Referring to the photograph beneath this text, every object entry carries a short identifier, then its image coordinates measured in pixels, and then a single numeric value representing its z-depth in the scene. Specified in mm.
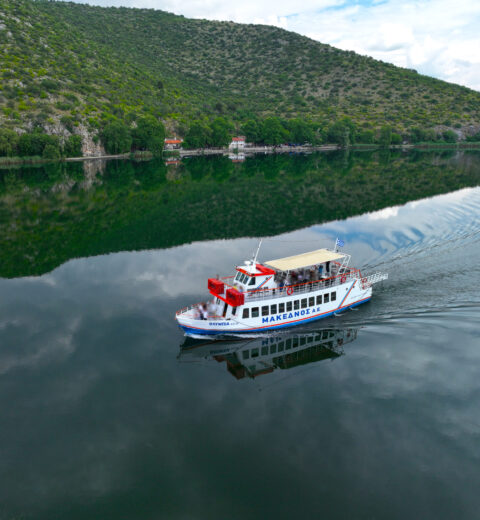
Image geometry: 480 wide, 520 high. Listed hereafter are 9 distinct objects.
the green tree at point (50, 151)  136750
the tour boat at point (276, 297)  35406
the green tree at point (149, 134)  158750
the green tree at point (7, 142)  127312
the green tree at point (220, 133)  182125
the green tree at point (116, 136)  151250
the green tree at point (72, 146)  144875
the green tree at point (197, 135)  176375
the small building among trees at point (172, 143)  178375
